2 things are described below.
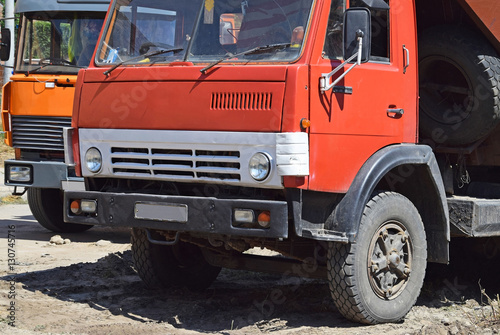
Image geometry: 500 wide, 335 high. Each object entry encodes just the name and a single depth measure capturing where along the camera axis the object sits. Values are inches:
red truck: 315.8
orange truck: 573.3
